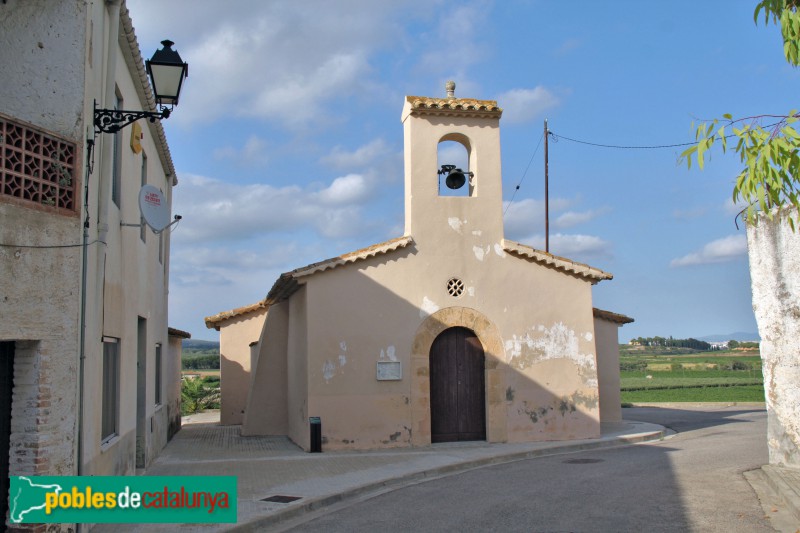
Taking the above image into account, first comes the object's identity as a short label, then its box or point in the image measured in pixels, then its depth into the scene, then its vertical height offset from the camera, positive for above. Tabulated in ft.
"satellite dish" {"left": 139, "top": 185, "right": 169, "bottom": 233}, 29.84 +6.36
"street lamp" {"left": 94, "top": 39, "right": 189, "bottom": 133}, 24.39 +9.79
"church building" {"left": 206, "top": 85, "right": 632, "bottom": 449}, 46.85 +1.58
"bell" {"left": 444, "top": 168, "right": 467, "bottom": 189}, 50.59 +12.14
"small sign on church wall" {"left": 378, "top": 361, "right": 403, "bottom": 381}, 47.32 -1.41
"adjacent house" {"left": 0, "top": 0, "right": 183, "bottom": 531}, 20.39 +3.81
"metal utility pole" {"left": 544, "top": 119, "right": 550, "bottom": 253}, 81.82 +14.79
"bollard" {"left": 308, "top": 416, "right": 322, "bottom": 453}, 45.49 -5.29
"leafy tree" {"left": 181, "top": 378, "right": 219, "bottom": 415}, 91.07 -5.70
